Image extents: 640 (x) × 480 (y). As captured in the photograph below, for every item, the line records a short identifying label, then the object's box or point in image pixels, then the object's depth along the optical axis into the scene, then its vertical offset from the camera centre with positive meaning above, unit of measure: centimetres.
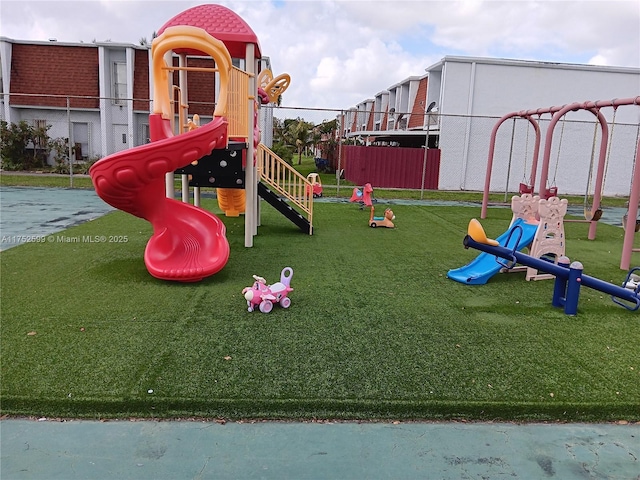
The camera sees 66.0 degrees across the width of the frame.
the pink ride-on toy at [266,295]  529 -141
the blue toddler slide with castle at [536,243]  694 -95
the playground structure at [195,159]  585 -3
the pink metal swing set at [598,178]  783 +4
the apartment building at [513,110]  2047 +270
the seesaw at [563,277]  546 -109
